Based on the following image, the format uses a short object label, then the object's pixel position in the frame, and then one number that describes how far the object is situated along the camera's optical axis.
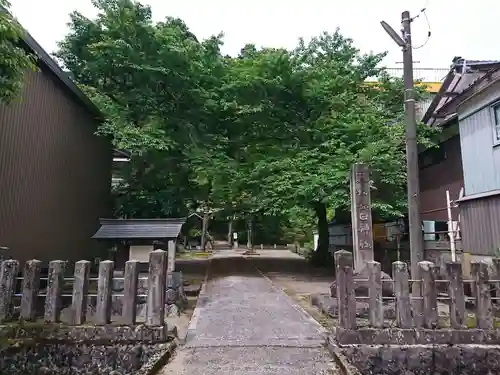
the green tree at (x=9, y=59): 6.21
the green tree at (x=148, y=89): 16.38
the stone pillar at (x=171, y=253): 12.29
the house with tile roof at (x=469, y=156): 11.15
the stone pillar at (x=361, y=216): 10.14
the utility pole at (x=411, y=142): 8.31
